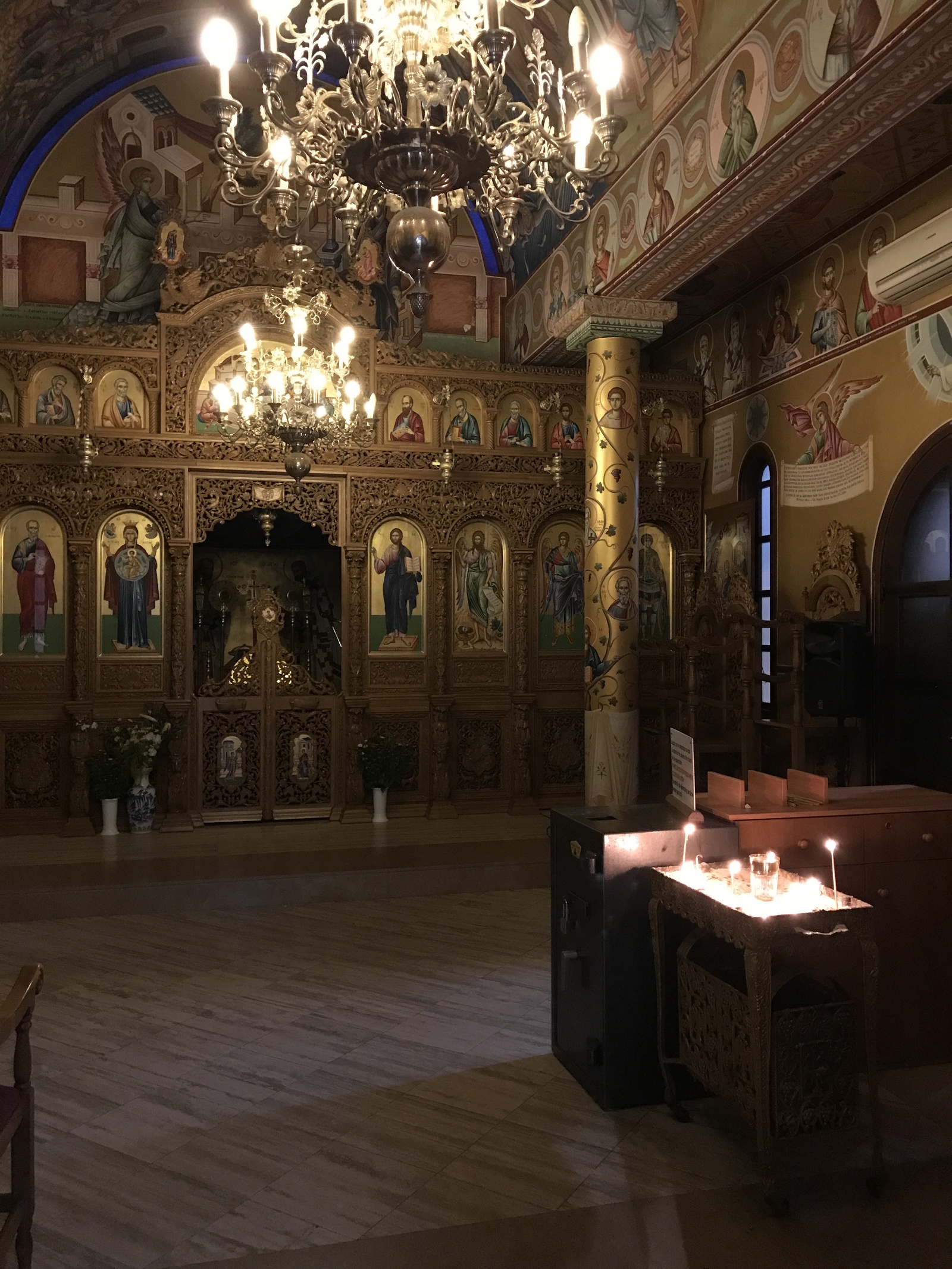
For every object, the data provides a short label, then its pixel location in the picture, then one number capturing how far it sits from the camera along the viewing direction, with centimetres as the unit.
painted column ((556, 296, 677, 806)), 803
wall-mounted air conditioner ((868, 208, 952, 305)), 615
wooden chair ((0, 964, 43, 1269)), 254
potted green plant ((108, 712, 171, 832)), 861
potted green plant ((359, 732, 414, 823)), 914
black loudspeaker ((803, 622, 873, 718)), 710
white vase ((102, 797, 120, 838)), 868
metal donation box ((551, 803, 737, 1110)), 385
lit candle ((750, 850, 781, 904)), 345
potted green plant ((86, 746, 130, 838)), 857
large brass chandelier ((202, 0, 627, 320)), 373
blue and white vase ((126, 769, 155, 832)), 876
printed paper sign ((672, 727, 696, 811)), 407
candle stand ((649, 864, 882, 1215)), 319
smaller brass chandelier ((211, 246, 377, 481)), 750
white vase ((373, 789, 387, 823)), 921
